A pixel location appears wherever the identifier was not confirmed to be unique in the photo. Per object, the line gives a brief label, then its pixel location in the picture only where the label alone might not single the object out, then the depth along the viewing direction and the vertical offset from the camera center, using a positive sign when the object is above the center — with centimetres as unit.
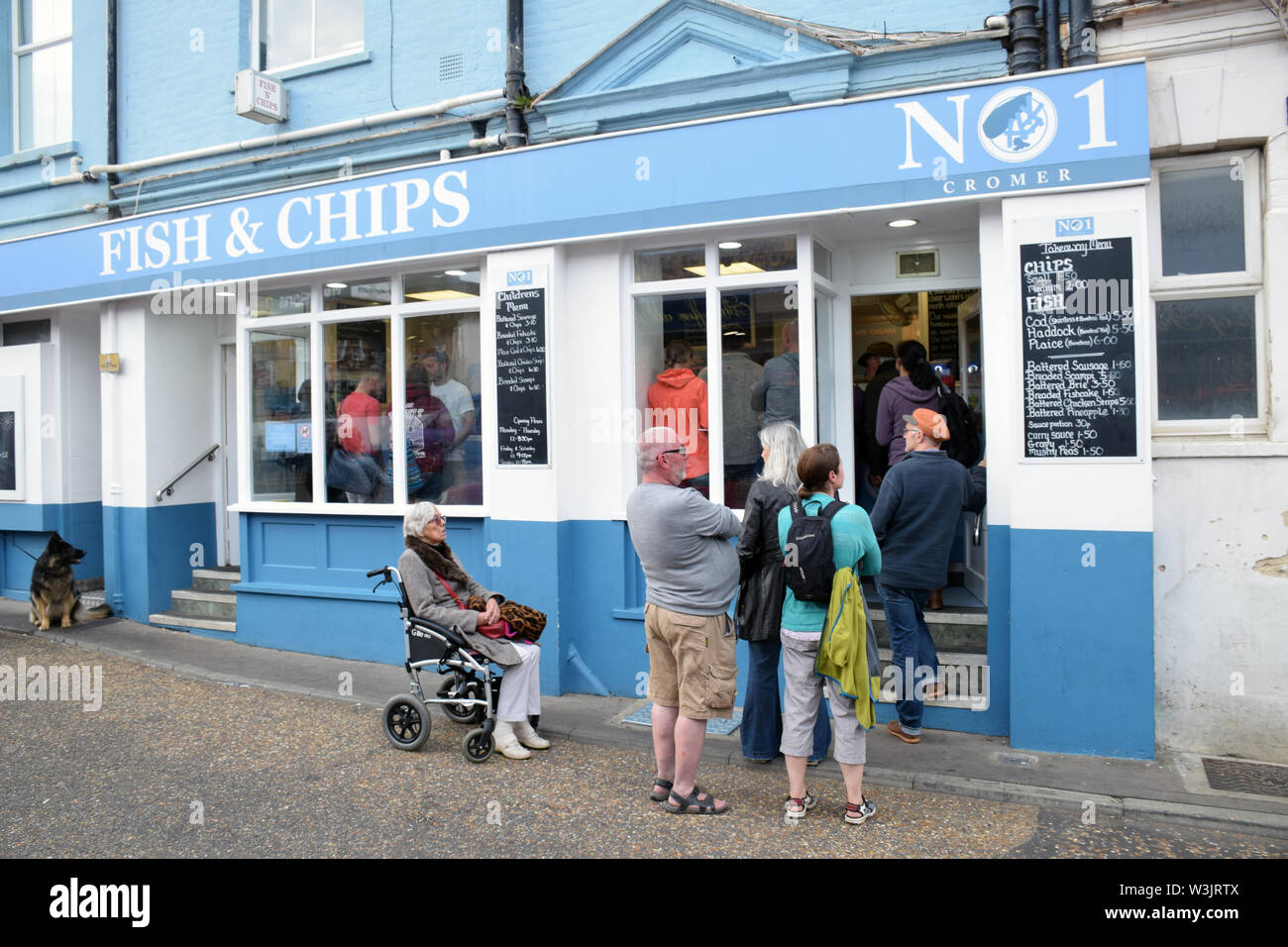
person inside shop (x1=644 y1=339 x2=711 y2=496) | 712 +54
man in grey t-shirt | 482 -58
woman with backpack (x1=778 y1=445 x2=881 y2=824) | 473 -88
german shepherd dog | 939 -95
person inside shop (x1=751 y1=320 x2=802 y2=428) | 677 +67
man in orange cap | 587 -40
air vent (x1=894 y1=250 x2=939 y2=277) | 691 +154
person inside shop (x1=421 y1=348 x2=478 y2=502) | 803 +66
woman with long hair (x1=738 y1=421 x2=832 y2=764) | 514 -38
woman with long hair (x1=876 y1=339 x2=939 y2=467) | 670 +58
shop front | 558 +109
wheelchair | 576 -128
